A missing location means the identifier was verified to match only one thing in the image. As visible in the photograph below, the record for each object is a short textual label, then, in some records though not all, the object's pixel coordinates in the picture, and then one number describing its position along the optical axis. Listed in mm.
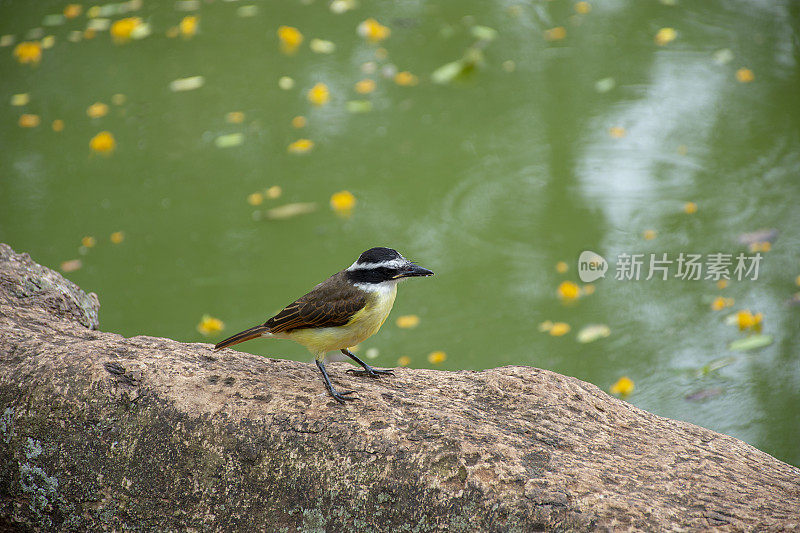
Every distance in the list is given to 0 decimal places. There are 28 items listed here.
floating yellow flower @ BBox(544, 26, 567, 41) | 14109
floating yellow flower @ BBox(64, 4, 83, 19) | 15672
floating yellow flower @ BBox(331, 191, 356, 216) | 10859
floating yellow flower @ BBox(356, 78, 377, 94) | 13109
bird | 4863
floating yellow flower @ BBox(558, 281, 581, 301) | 9531
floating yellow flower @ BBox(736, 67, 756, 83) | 12805
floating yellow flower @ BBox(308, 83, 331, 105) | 12977
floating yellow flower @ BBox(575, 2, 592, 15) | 14798
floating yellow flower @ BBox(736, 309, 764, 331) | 8905
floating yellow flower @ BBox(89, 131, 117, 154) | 12203
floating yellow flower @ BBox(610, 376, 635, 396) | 8406
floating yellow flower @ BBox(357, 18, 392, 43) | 14297
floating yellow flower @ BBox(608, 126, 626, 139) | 11906
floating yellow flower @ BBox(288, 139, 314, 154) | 11953
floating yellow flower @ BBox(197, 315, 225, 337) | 9156
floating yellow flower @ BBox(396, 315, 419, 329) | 9312
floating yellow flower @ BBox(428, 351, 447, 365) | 8797
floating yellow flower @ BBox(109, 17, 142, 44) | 14898
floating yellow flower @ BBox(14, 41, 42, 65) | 14422
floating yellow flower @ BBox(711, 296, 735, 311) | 9297
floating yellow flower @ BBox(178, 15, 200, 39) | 14852
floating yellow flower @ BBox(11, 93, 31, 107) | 13414
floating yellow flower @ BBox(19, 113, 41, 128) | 12906
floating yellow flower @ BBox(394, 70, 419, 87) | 13167
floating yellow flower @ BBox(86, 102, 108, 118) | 12977
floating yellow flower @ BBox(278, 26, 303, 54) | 14255
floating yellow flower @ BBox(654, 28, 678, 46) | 13859
